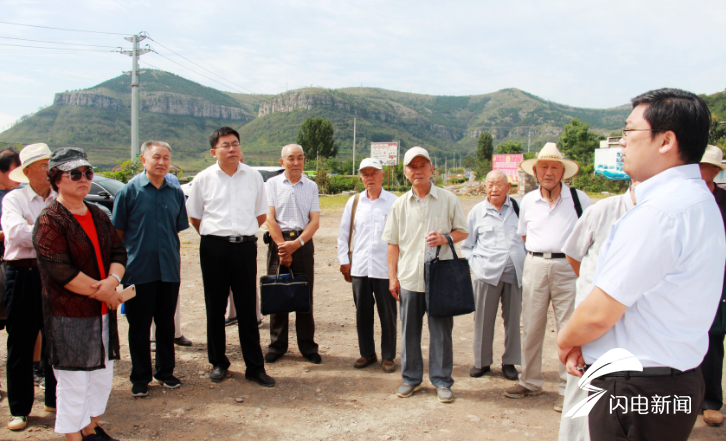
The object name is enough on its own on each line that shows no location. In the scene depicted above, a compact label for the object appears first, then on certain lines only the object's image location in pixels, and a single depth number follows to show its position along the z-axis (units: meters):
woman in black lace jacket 2.63
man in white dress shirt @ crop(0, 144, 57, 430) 3.10
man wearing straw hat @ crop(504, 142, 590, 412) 3.51
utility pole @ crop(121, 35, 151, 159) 22.94
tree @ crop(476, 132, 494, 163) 68.06
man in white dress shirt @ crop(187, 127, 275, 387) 3.86
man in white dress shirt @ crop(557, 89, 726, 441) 1.35
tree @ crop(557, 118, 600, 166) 54.69
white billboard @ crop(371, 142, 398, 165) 35.88
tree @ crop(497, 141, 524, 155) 72.94
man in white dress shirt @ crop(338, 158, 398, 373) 4.25
